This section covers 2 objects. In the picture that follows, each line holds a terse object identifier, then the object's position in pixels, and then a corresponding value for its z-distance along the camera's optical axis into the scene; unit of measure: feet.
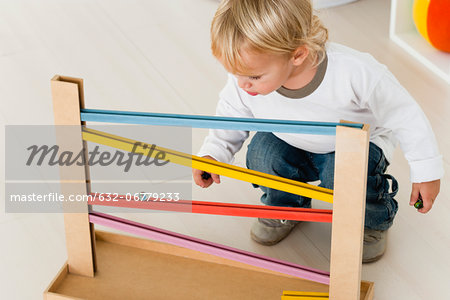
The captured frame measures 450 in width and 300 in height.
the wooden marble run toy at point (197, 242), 7.02
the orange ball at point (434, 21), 9.79
